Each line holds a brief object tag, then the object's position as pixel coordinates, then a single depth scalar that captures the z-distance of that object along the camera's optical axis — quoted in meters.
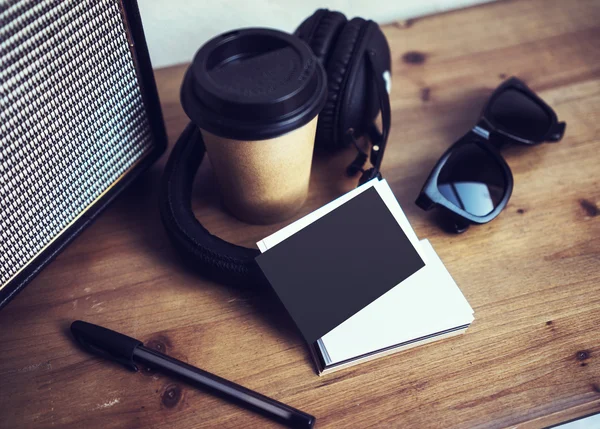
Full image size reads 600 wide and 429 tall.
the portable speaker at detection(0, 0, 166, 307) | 0.43
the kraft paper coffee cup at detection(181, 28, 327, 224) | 0.47
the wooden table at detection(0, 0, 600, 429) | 0.48
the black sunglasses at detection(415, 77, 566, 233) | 0.59
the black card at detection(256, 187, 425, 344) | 0.50
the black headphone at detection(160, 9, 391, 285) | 0.52
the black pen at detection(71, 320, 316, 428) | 0.47
